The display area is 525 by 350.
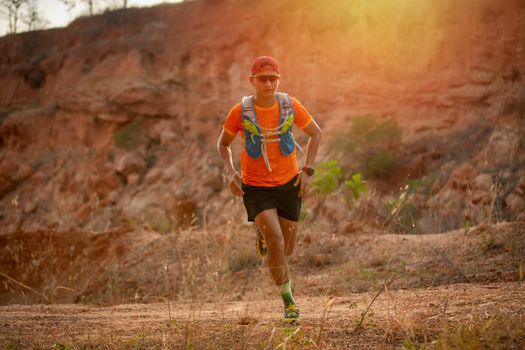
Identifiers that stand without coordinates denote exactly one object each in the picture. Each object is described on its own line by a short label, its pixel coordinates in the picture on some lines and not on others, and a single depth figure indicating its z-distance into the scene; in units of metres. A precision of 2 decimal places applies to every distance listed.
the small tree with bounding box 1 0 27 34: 28.67
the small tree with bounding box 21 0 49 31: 28.78
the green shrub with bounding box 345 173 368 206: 9.78
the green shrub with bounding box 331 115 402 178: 14.73
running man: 4.04
